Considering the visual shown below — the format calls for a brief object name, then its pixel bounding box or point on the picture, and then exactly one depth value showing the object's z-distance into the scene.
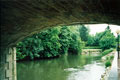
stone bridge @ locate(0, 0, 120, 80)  2.39
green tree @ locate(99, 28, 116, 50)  41.09
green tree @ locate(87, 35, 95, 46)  52.53
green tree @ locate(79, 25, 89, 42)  53.75
